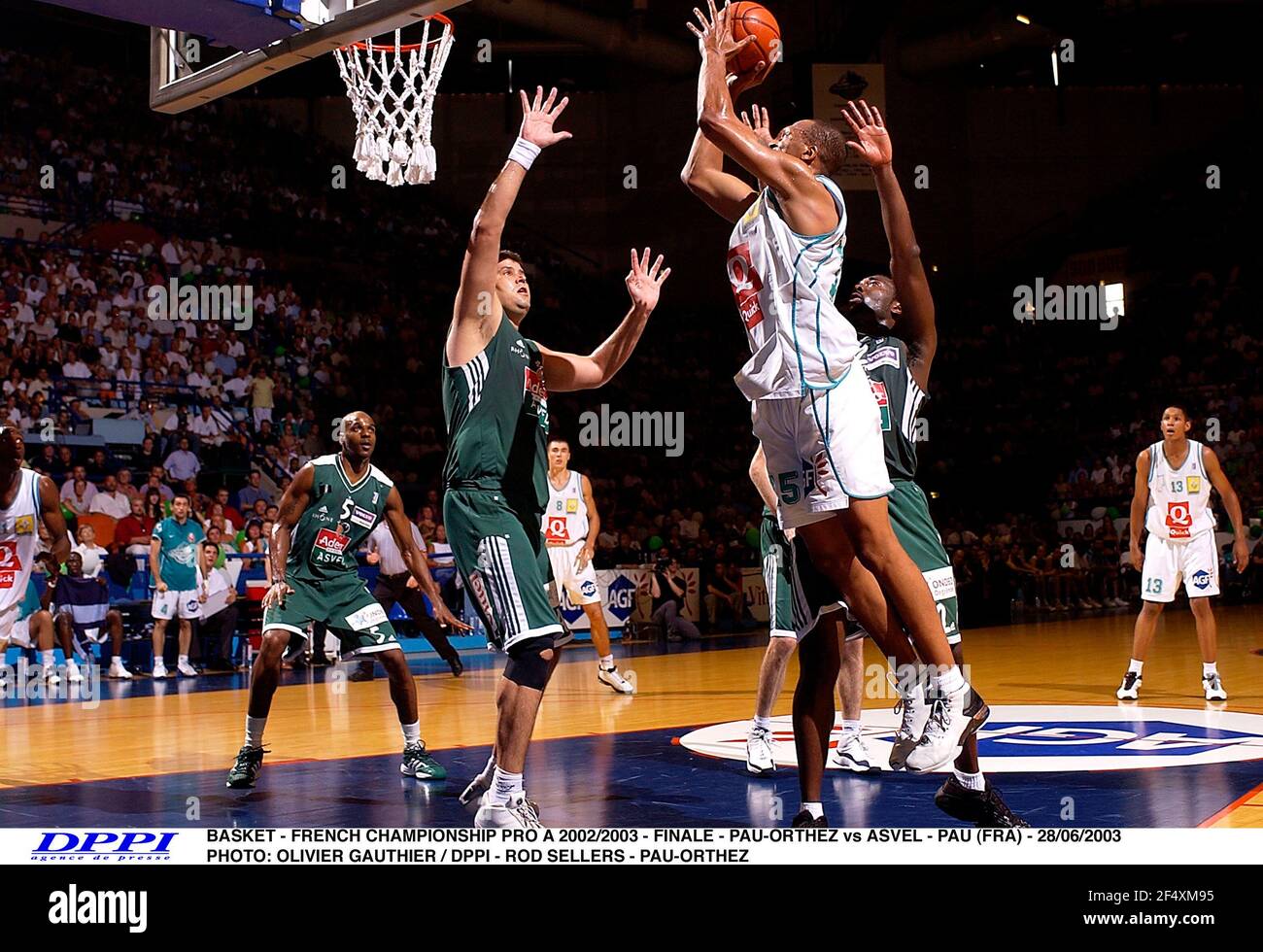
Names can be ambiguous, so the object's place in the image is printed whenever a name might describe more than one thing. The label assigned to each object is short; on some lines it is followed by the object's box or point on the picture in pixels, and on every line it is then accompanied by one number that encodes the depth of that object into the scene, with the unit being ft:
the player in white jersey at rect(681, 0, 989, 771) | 13.69
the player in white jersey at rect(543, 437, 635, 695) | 33.09
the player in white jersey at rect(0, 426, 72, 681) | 20.67
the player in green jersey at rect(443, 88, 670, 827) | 15.01
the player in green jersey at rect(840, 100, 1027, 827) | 15.58
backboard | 20.57
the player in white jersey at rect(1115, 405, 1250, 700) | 29.01
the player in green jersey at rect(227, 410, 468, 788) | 20.56
